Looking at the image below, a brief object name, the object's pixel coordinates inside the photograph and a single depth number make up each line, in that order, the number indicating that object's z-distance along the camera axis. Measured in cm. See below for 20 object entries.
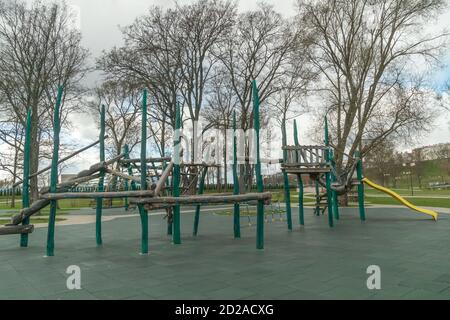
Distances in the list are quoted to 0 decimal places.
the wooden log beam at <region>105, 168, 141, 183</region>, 871
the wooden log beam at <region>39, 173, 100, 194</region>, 866
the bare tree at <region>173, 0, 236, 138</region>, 2077
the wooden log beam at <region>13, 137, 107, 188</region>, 959
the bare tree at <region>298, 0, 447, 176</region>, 2027
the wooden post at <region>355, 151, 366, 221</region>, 1381
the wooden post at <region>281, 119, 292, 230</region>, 1159
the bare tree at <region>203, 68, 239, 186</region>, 2485
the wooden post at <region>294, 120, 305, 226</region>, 1271
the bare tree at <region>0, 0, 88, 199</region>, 1867
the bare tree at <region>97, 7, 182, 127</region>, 2052
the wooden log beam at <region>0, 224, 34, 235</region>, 829
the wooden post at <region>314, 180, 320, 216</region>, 1617
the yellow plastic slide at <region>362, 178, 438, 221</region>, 1340
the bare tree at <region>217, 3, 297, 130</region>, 2156
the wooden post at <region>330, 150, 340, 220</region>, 1416
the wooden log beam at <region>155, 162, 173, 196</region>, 749
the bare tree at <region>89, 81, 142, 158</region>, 2844
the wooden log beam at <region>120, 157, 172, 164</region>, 1050
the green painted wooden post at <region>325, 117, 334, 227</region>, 1202
